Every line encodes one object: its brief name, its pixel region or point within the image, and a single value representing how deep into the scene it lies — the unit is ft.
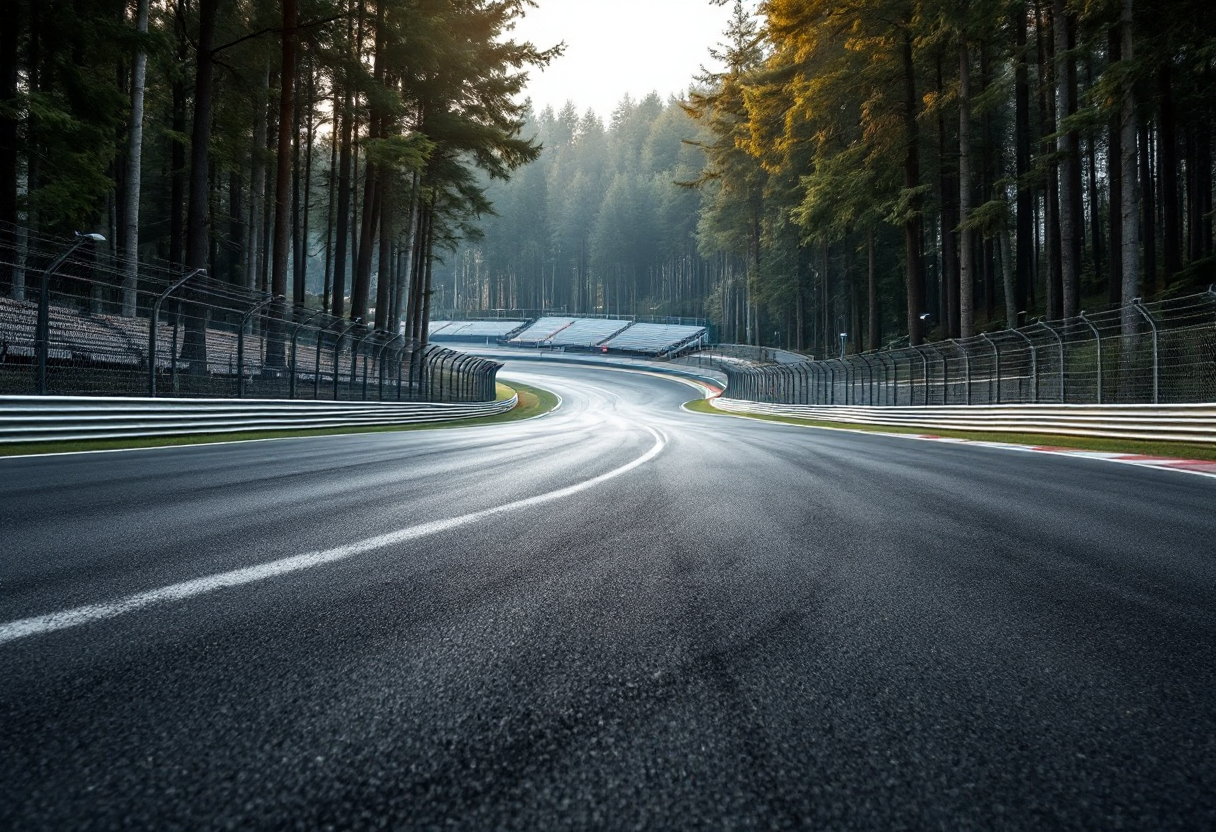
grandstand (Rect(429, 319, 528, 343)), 281.33
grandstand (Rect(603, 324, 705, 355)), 233.29
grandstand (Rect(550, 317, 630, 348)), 255.17
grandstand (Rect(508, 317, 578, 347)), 266.36
